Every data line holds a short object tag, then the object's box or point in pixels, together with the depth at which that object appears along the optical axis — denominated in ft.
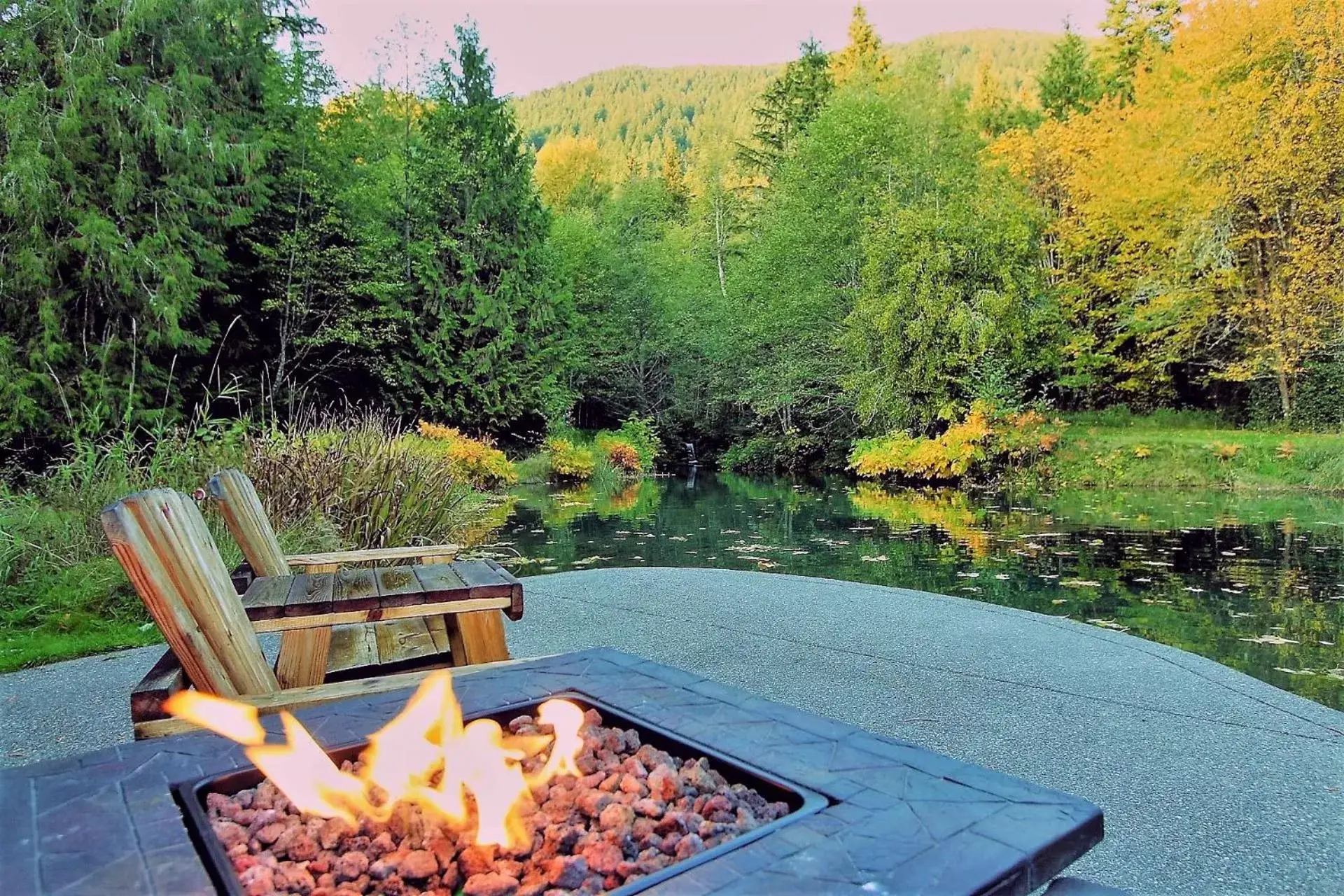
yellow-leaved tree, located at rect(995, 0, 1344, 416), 43.88
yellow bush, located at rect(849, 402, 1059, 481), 43.57
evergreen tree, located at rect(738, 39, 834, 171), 75.05
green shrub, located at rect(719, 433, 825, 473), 58.49
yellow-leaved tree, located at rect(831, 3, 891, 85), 73.92
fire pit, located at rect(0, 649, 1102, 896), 3.33
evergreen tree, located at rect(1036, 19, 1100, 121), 68.33
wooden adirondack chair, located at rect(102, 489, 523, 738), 5.13
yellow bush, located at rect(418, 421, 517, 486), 40.65
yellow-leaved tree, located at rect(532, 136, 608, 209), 93.71
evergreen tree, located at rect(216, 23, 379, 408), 42.11
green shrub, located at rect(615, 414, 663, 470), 59.72
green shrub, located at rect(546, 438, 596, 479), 48.21
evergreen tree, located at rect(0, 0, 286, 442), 29.43
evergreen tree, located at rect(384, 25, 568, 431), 48.11
